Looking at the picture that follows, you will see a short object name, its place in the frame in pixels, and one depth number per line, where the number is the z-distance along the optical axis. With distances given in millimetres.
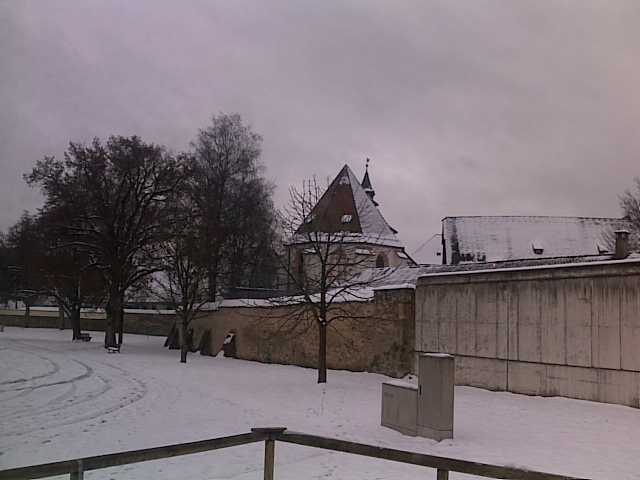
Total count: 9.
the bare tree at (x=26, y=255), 39594
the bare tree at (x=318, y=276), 20375
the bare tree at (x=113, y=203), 37625
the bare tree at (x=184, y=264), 32719
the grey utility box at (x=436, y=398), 11109
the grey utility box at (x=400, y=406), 11547
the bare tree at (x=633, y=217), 43250
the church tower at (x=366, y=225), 49750
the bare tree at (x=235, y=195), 44128
